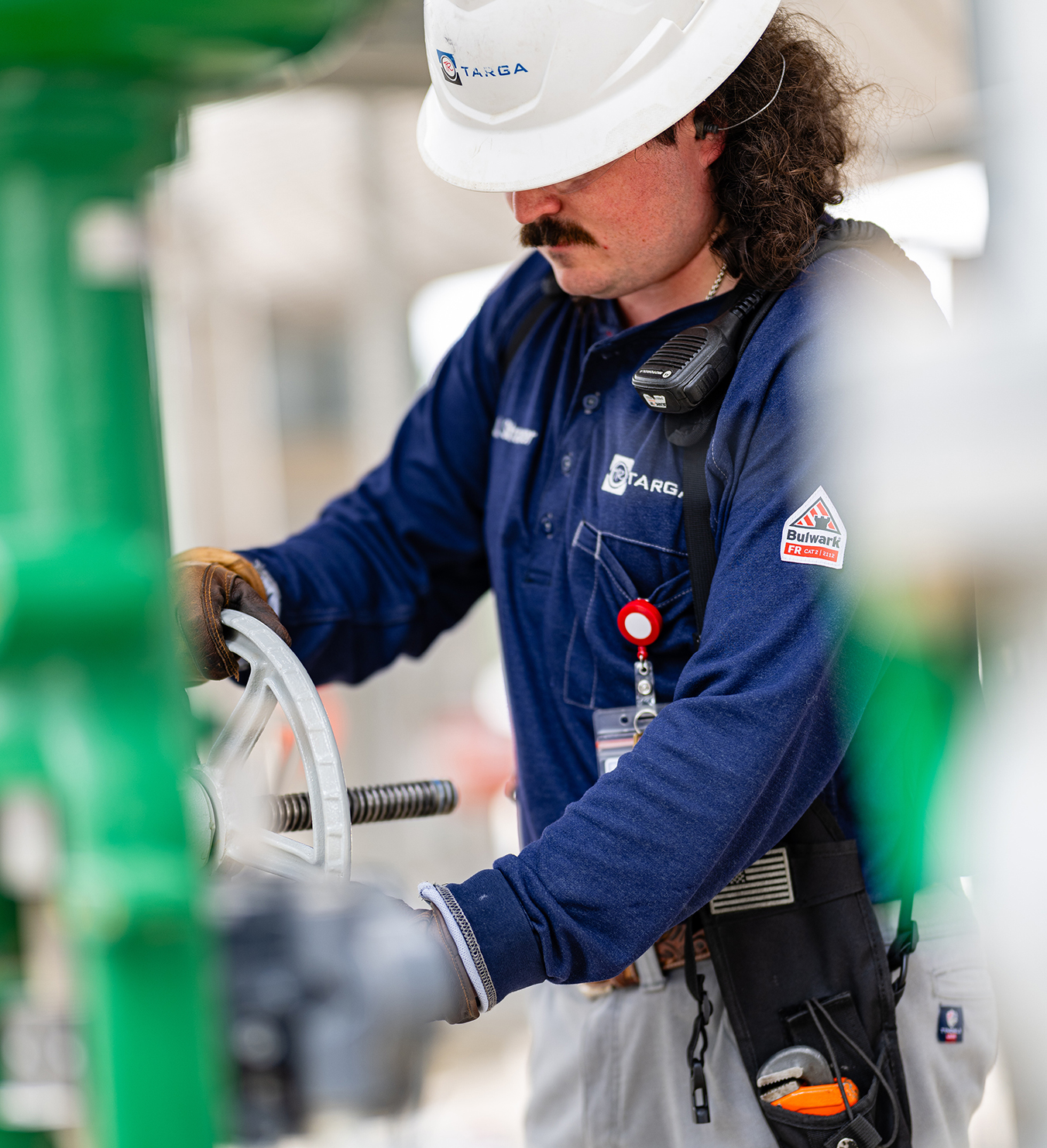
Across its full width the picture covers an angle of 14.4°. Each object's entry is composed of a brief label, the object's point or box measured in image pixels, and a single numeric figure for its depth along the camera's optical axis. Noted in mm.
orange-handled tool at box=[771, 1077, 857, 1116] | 2945
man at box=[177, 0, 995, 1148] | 2833
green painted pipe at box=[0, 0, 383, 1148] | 1736
